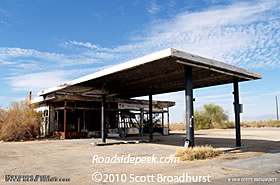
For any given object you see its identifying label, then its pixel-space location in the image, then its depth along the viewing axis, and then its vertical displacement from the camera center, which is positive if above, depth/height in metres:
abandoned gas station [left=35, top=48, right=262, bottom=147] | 11.32 +1.91
